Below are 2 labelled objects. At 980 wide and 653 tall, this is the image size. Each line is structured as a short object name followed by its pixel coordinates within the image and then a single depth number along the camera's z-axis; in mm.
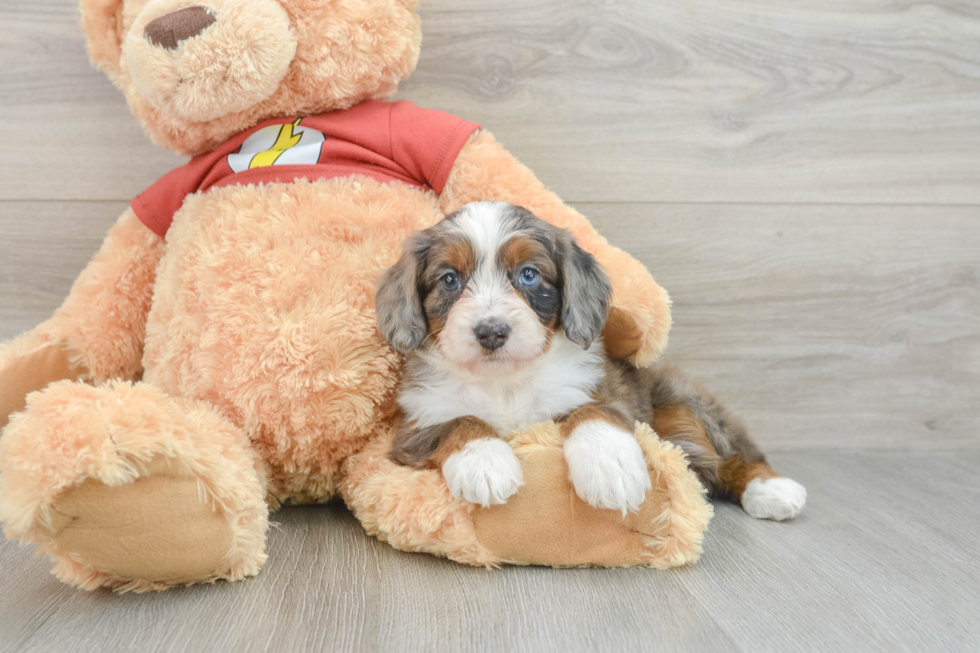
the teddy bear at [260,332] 725
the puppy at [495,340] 792
